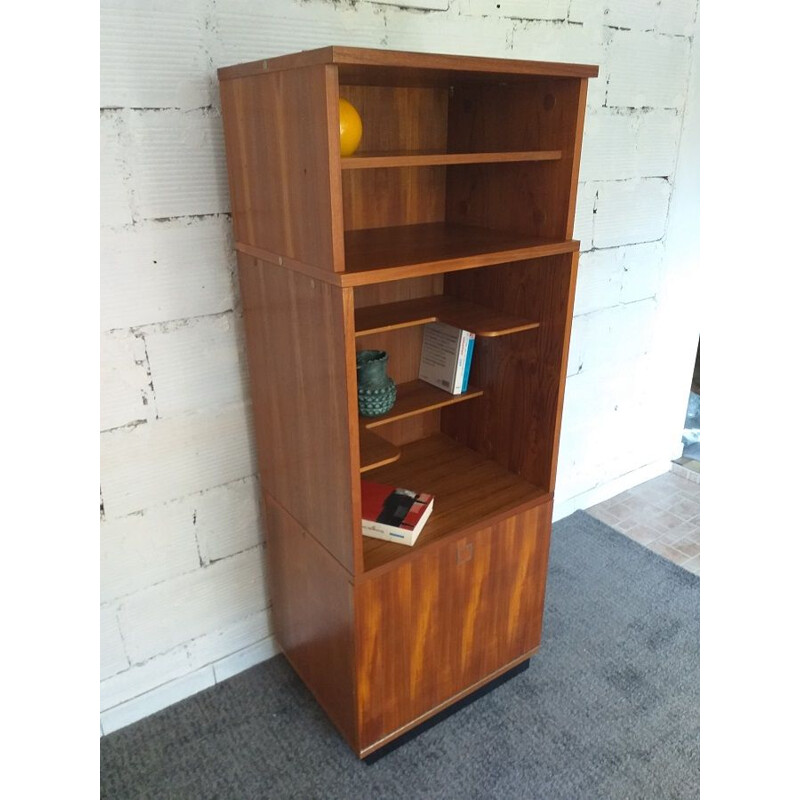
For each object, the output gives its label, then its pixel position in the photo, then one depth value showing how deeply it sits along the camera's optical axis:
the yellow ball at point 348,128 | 1.34
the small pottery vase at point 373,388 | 1.57
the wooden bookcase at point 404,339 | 1.31
